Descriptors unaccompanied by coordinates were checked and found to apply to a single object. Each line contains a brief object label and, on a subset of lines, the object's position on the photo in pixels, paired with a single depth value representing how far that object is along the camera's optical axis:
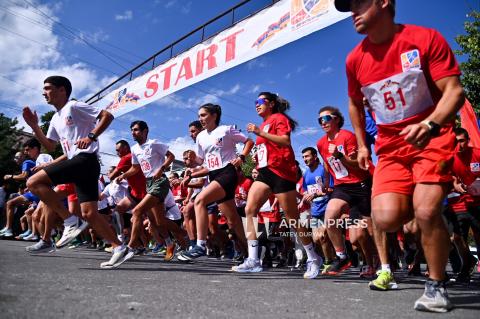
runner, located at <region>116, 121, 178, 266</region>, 6.06
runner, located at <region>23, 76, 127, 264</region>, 4.30
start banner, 7.79
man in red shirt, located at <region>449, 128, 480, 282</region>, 4.87
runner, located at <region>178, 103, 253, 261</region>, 4.93
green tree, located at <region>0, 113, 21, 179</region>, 34.78
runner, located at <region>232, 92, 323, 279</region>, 4.50
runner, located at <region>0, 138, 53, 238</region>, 8.20
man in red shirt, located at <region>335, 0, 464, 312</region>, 2.28
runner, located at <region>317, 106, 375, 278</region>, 4.66
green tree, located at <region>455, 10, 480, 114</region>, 12.25
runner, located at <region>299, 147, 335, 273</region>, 6.26
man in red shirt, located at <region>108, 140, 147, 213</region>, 6.95
